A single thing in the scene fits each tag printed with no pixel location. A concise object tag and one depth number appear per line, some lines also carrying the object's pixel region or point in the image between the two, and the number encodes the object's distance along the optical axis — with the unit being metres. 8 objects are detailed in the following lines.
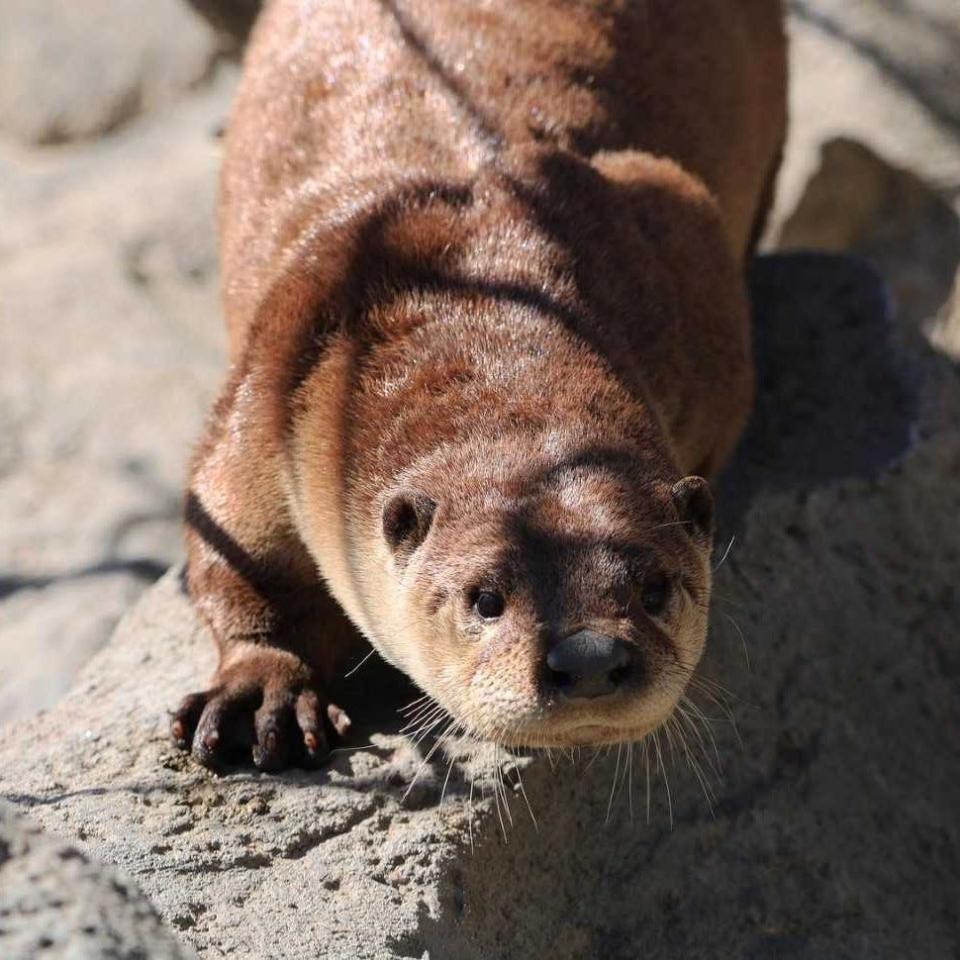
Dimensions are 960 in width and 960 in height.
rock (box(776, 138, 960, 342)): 13.87
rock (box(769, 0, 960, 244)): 13.73
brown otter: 6.02
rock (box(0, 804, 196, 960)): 4.80
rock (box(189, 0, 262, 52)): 14.62
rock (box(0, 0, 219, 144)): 15.72
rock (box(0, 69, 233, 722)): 10.41
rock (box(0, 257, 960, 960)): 6.32
